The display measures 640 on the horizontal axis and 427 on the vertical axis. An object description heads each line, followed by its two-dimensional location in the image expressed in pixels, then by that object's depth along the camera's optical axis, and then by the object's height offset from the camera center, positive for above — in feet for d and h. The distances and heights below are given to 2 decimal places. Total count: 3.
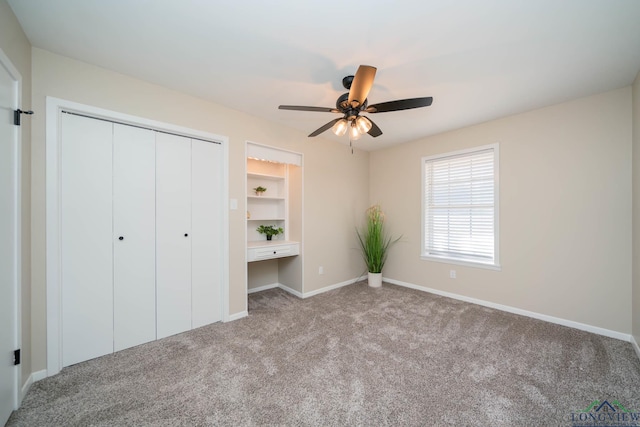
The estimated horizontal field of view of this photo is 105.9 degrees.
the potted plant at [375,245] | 13.23 -1.81
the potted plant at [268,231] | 12.28 -0.91
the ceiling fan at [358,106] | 5.47 +2.84
